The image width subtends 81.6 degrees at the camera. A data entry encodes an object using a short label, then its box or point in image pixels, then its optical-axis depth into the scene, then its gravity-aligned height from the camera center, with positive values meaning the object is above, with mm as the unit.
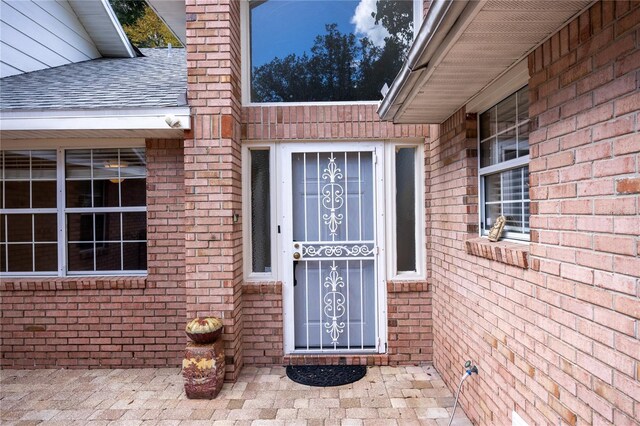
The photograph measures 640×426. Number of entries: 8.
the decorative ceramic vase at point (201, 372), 3367 -1430
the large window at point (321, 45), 4230 +1950
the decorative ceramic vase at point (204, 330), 3393 -1052
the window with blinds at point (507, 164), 2508 +342
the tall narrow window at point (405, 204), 4180 +94
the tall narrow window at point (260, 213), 4188 +18
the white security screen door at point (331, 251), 4113 -417
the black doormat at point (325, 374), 3660 -1650
